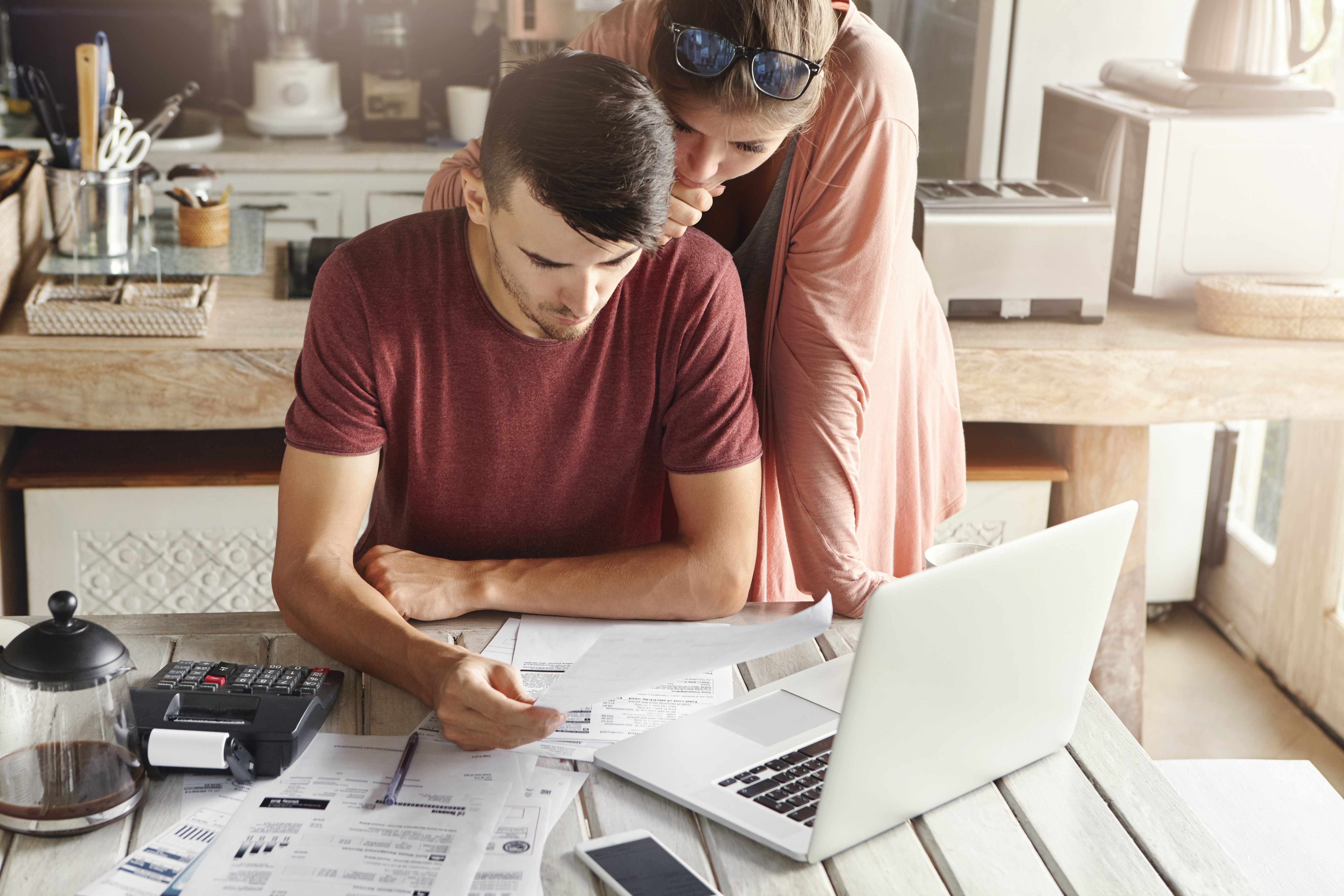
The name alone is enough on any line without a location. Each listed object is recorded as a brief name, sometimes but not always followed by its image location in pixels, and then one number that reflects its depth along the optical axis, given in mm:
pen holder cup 2225
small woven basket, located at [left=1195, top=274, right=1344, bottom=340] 2084
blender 3203
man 1093
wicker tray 1926
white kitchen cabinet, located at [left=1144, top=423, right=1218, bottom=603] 2736
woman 1124
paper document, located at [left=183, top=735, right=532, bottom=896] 806
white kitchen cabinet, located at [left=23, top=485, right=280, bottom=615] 2057
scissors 2055
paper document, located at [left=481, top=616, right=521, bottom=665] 1113
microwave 2152
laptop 813
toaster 2115
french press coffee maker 839
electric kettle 2166
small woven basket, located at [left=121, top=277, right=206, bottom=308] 1970
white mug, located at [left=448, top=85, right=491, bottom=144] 3215
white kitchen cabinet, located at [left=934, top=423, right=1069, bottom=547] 2238
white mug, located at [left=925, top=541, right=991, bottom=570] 1072
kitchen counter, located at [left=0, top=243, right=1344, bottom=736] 1923
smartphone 810
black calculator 919
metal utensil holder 2049
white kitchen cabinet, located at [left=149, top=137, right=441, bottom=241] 3080
